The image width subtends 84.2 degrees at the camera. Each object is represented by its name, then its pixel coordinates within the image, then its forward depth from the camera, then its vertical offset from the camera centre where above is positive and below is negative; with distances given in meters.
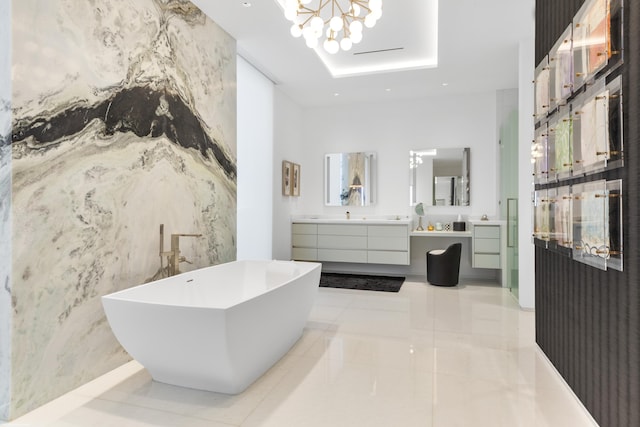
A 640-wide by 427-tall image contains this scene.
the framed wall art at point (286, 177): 5.58 +0.61
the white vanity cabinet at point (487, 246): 4.92 -0.42
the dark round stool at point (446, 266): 4.98 -0.71
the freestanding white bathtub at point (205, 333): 1.86 -0.67
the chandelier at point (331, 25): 2.57 +1.44
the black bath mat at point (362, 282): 4.93 -0.98
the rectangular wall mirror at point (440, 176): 5.57 +0.63
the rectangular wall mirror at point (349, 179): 6.03 +0.64
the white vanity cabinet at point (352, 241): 5.35 -0.40
